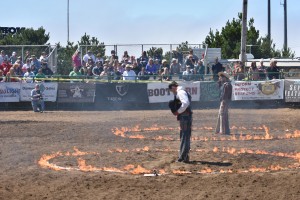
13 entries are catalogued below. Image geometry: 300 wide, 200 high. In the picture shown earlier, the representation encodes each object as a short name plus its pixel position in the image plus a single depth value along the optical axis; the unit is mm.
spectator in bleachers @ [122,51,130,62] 34719
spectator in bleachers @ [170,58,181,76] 33500
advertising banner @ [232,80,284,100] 32878
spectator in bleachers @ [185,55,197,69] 33562
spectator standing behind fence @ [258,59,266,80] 33594
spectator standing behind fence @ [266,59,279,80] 33469
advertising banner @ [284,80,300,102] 32562
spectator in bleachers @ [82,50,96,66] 34156
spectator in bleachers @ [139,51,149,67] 34312
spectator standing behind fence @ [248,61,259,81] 33291
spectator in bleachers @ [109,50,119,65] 33553
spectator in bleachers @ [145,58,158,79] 33594
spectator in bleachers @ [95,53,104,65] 33284
